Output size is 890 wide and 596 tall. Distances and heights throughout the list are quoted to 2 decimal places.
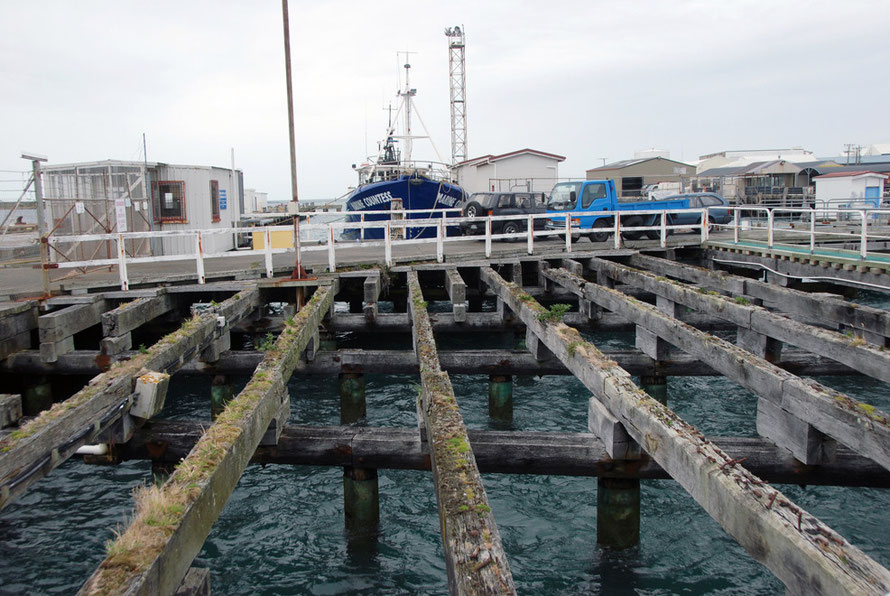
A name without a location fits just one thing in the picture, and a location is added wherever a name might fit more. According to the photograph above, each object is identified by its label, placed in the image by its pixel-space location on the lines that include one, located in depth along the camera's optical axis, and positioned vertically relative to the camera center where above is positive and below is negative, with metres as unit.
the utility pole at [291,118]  10.92 +2.11
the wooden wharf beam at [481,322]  11.83 -1.66
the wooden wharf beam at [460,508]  3.01 -1.53
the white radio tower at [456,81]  67.50 +16.84
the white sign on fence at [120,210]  14.20 +0.74
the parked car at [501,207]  21.62 +0.95
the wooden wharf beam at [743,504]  3.04 -1.57
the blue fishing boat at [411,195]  27.86 +1.84
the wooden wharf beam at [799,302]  8.95 -1.16
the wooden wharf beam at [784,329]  6.73 -1.26
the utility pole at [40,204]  11.59 +0.76
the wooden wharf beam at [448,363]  9.09 -1.94
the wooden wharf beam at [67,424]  4.68 -1.48
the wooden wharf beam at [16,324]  10.82 -1.38
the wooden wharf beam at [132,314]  9.91 -1.18
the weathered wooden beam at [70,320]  10.21 -1.27
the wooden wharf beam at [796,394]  4.91 -1.46
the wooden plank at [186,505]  3.02 -1.51
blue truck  20.33 +0.91
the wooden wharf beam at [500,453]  5.87 -2.14
